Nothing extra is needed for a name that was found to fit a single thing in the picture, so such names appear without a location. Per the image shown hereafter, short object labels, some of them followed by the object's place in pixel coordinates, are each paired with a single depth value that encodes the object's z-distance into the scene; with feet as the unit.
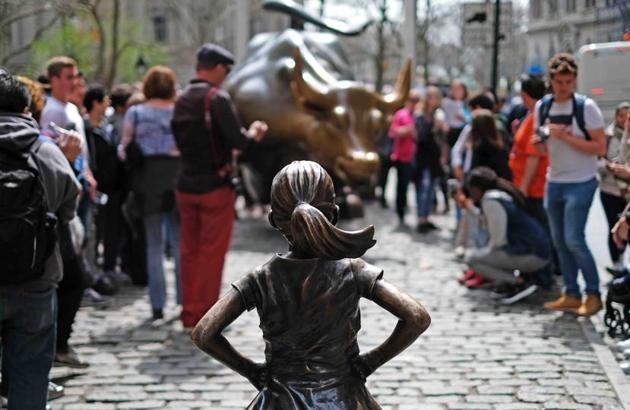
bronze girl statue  10.26
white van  30.35
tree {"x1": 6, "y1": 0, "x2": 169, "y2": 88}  29.27
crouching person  28.17
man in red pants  23.63
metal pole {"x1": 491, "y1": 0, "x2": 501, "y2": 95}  45.85
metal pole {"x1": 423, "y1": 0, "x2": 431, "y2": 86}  109.29
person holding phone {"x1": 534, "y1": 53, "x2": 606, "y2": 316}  24.58
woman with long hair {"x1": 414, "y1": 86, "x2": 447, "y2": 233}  42.93
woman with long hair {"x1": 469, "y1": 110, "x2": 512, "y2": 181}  31.27
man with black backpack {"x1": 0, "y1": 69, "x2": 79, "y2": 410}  14.46
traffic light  51.88
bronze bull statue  38.29
